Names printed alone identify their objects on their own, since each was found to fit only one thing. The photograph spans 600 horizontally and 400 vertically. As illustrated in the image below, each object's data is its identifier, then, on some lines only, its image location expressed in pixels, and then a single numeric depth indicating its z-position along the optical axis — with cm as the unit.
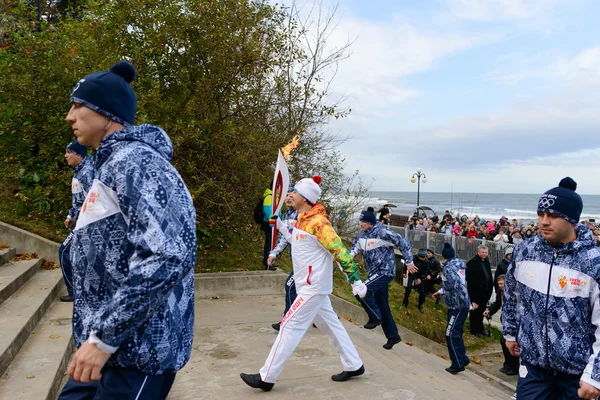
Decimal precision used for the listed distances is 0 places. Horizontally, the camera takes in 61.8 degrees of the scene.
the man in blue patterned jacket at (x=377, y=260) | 806
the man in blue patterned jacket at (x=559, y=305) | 331
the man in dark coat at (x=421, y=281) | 1344
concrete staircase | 432
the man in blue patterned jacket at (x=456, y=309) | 776
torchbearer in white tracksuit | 506
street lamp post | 3447
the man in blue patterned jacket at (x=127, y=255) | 174
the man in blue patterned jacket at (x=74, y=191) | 498
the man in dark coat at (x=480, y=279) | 1168
